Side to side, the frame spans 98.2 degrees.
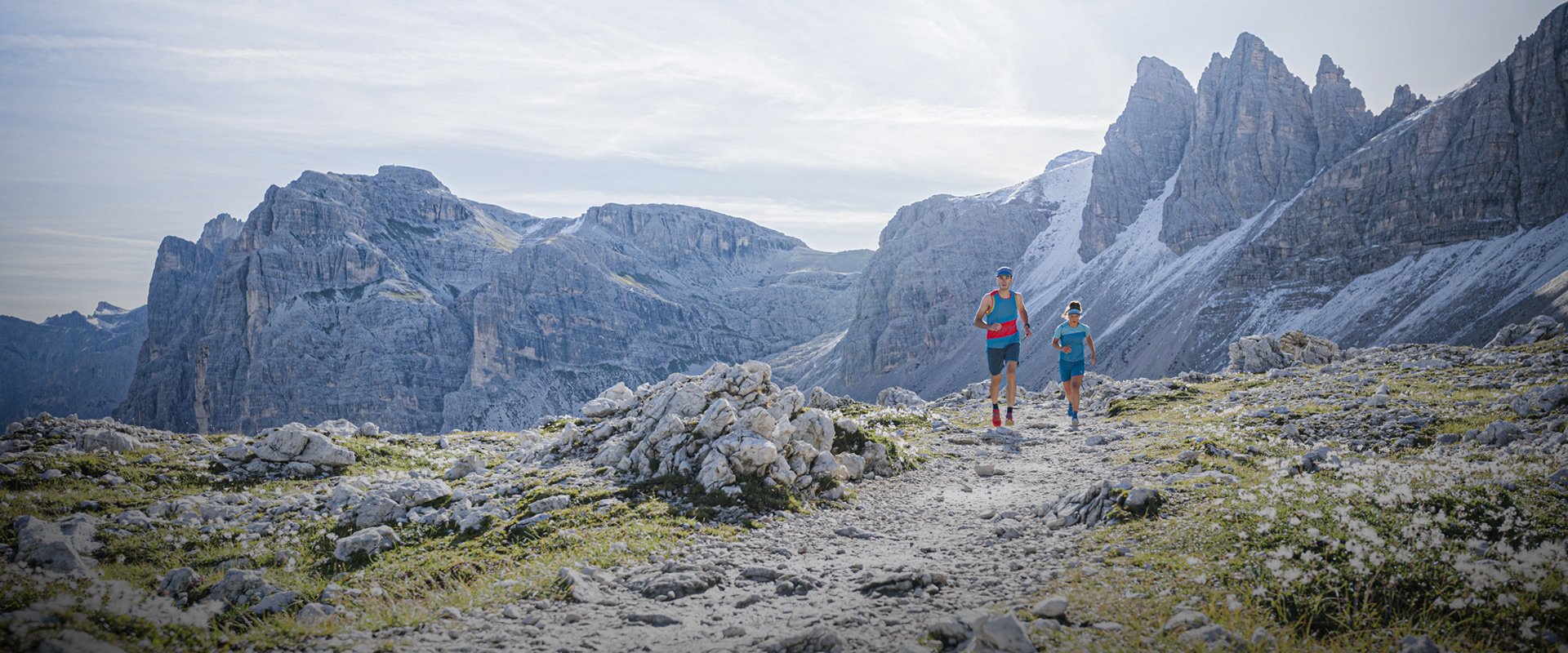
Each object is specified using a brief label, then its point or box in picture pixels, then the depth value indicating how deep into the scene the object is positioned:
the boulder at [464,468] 18.73
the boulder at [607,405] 25.84
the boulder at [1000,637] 6.22
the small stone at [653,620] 8.38
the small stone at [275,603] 8.83
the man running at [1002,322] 22.23
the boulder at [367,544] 11.25
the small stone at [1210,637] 5.98
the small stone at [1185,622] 6.45
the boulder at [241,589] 9.29
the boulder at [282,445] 19.42
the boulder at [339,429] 25.92
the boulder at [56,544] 9.32
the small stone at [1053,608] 7.05
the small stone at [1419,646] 5.44
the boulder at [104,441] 19.17
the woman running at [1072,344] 24.36
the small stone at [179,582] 9.64
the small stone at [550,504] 13.41
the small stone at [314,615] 8.32
